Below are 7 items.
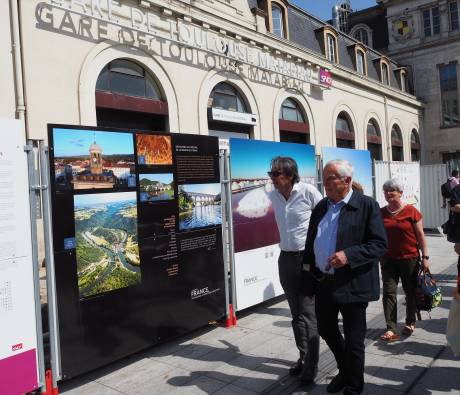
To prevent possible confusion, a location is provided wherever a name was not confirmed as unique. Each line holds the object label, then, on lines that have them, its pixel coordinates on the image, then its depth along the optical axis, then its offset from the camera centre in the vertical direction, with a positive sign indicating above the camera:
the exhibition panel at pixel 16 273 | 3.33 -0.46
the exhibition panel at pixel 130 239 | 3.78 -0.31
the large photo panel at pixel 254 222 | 5.64 -0.29
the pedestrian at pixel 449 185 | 10.41 +0.13
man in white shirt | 3.75 -0.47
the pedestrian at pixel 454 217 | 4.34 -0.29
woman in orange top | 4.53 -0.63
